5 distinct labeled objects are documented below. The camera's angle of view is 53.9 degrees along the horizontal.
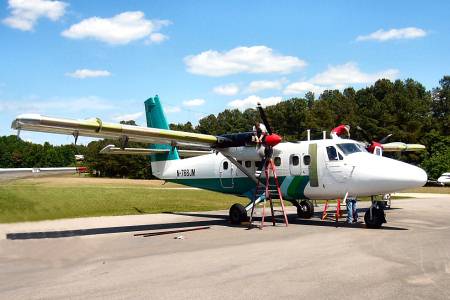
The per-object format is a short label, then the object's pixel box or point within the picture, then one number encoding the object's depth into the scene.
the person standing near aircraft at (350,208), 17.89
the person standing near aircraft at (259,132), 18.44
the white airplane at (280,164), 15.80
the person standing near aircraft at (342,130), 20.96
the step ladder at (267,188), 18.53
